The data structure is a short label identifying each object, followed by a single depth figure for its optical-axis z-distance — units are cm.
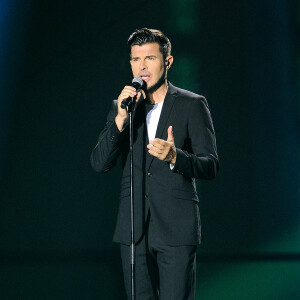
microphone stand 1013
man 1030
